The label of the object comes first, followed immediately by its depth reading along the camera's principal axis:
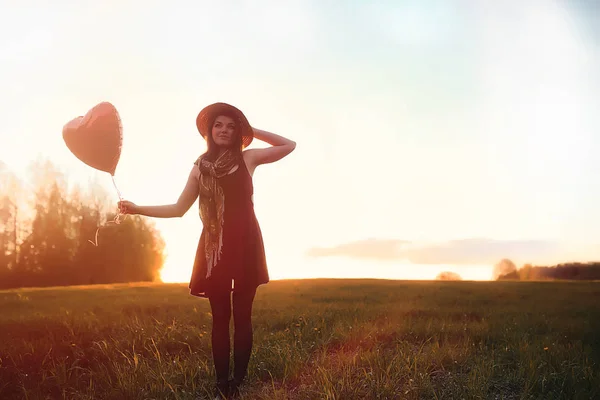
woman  5.04
